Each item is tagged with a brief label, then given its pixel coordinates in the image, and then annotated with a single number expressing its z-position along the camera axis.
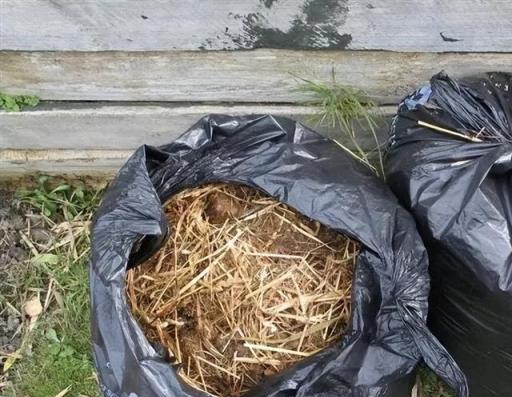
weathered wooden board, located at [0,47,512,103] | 1.67
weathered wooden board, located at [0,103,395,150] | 1.84
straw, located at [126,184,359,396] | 1.54
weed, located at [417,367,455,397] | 1.98
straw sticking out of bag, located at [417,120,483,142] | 1.54
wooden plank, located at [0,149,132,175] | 2.06
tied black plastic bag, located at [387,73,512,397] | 1.46
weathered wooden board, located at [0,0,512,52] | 1.53
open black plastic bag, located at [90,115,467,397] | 1.44
